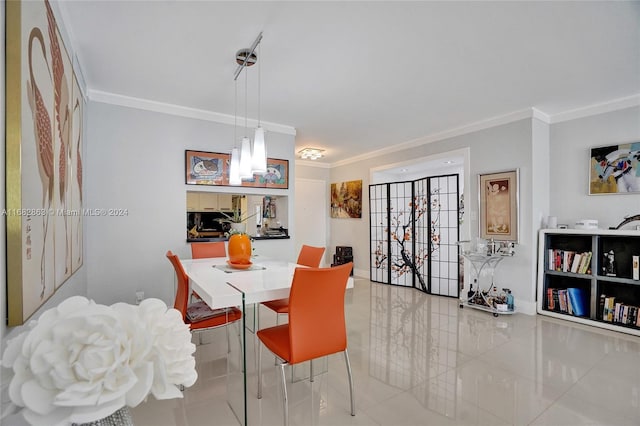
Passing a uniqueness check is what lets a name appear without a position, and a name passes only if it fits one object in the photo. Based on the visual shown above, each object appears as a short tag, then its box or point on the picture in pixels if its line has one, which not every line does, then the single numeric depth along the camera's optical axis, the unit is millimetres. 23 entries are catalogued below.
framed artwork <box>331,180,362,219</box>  6453
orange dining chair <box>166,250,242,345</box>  2144
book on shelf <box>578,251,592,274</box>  3588
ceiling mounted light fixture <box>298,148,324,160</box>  5730
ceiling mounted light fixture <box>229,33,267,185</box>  2355
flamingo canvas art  1060
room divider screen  4840
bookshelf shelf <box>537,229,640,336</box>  3354
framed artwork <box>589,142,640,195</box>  3455
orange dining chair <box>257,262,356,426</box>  1721
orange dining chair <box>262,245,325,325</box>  2633
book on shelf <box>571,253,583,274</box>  3650
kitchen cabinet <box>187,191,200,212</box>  4043
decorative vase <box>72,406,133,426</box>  616
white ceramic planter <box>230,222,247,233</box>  2625
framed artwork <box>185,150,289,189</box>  3842
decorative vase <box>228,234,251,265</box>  2545
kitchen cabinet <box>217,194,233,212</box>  4348
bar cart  3918
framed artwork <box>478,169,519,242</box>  3965
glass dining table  1724
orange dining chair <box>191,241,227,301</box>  3382
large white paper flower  514
